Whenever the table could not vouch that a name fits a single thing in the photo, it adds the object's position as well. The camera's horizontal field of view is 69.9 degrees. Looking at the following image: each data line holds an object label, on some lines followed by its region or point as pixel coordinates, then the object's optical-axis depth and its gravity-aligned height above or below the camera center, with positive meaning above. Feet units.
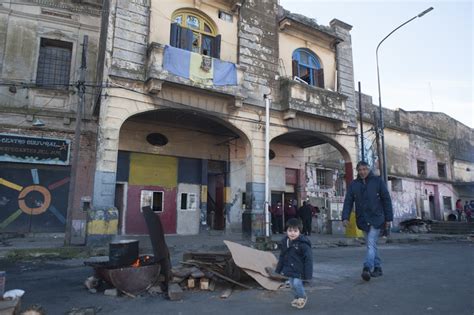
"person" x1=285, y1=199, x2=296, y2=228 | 55.93 +0.36
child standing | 14.37 -2.01
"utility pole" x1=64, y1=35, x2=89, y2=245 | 34.45 +6.48
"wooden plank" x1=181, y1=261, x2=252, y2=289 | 17.95 -3.50
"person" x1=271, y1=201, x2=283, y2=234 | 56.24 -0.82
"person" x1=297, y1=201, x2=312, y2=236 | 54.03 -0.56
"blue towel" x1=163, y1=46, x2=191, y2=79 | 38.56 +17.27
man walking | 19.11 +0.29
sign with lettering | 42.96 +7.77
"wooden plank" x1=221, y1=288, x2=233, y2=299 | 16.15 -3.91
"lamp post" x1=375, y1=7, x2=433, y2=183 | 55.98 +14.75
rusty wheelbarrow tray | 16.62 -3.24
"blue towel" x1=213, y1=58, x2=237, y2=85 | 42.24 +17.50
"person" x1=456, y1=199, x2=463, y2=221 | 88.71 +1.90
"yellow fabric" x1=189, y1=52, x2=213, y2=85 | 40.40 +16.70
